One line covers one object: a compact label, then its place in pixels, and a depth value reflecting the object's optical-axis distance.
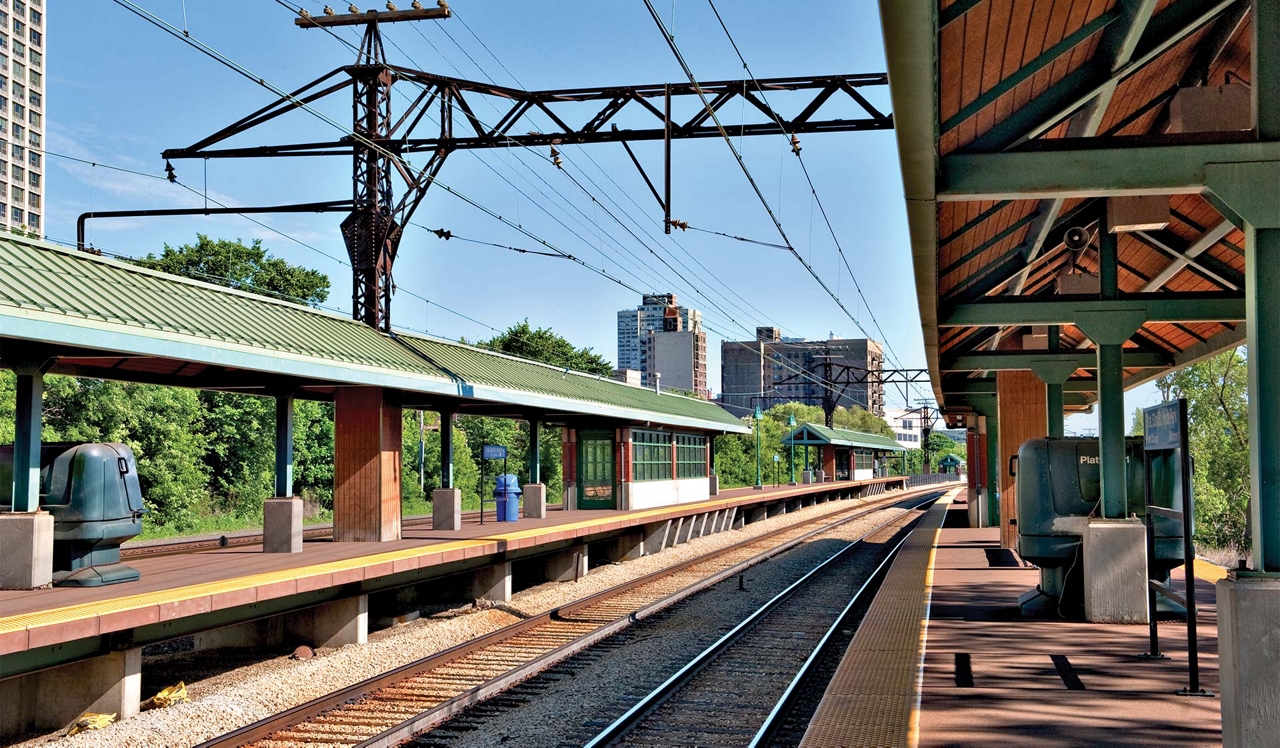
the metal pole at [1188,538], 7.92
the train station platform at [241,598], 9.16
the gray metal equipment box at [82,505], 11.36
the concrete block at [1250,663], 5.86
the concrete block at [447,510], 20.02
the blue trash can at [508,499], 23.31
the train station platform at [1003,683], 7.10
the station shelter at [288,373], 10.77
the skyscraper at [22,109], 113.31
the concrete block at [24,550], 10.82
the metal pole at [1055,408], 16.83
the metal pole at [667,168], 13.98
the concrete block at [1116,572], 11.83
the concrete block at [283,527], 15.62
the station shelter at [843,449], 61.34
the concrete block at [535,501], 24.38
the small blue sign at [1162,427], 8.32
